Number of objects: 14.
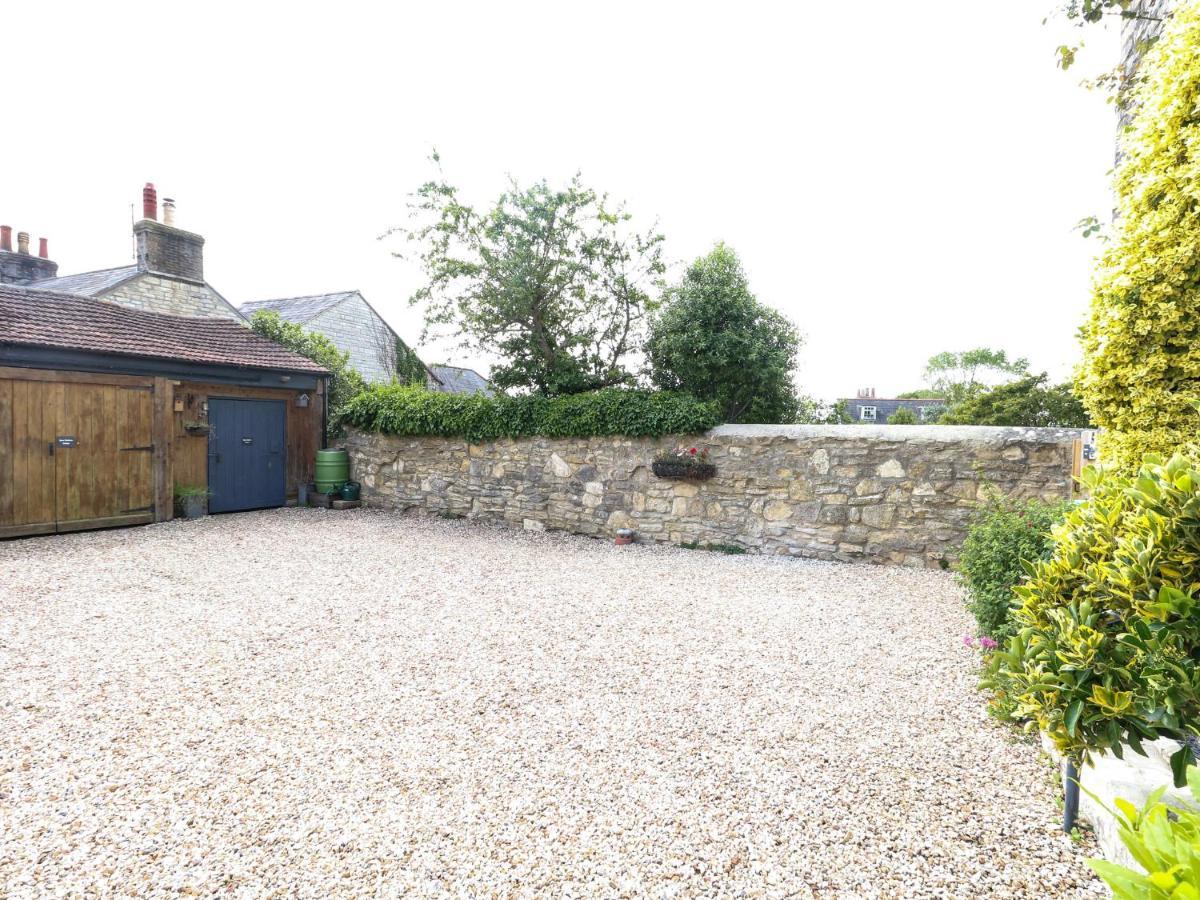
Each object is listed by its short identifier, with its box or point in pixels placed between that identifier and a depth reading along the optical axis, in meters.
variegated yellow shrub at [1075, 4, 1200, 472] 2.64
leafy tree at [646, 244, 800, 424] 8.19
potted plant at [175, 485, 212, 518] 8.95
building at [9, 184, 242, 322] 11.25
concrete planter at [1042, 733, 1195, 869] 1.81
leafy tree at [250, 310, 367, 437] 11.38
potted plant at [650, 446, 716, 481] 7.05
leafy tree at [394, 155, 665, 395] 8.88
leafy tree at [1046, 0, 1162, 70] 3.79
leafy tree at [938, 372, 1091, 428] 14.59
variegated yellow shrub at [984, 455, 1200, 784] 1.57
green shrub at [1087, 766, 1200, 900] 0.77
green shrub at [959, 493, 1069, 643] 3.19
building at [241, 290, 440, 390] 15.66
